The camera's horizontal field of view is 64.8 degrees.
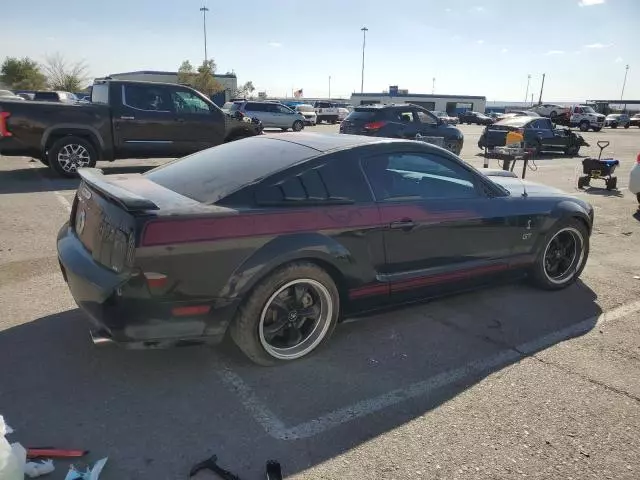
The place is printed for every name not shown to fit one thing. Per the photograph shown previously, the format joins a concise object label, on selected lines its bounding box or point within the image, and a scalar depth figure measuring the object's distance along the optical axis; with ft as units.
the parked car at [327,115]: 126.99
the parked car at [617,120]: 160.66
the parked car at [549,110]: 158.12
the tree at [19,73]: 188.05
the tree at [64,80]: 183.83
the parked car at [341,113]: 130.84
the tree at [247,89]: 279.28
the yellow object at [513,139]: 27.17
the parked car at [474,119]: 170.10
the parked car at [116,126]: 29.14
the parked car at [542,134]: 57.98
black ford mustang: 8.98
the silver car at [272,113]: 87.56
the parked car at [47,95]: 75.77
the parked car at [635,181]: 27.12
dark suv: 45.68
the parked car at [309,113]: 115.53
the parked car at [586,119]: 129.80
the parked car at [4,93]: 90.65
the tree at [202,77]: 200.85
